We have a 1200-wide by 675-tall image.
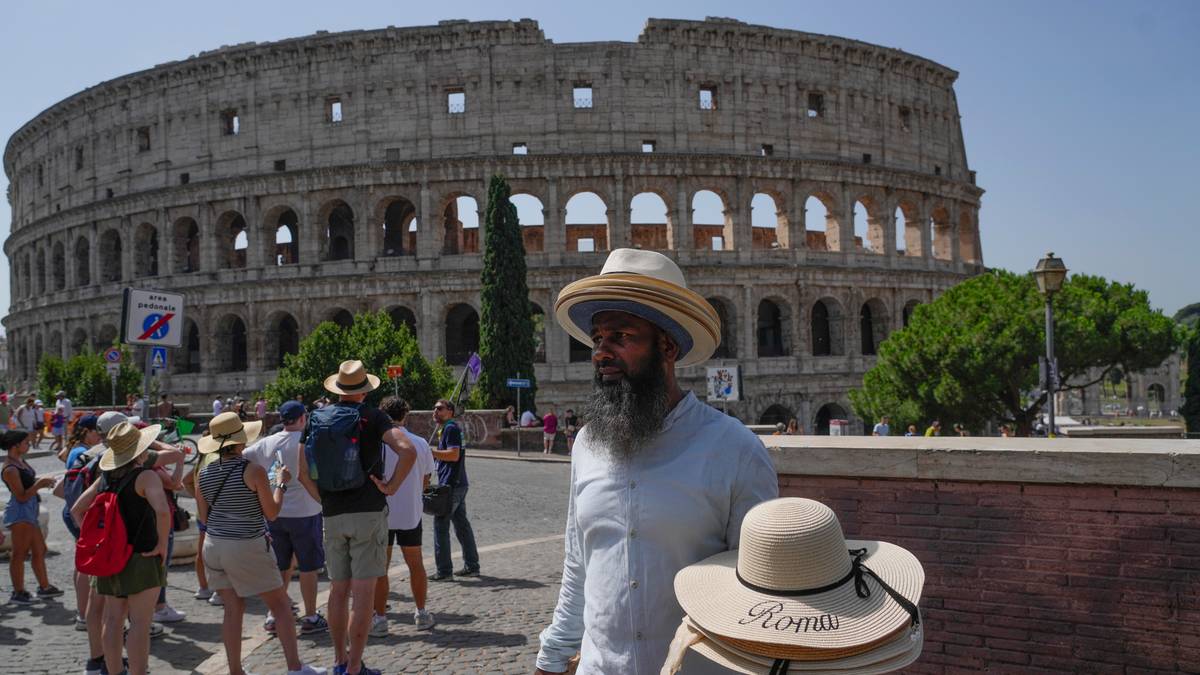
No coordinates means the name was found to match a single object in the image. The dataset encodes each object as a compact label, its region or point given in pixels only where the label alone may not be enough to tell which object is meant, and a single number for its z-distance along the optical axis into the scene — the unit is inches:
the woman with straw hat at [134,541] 211.8
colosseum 1368.1
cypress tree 1140.5
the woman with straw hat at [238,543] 228.7
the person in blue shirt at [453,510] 351.6
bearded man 107.8
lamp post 536.1
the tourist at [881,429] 845.8
